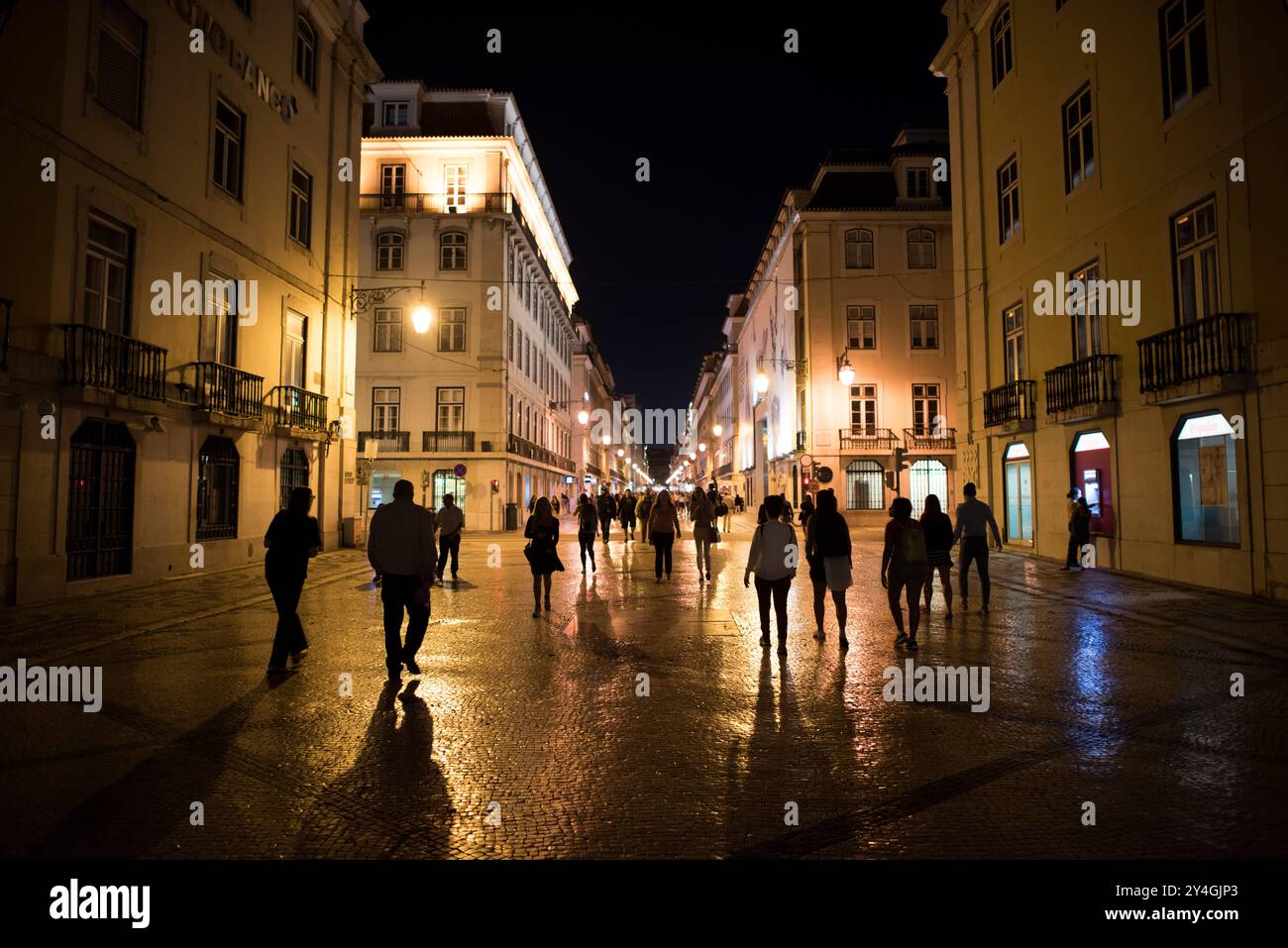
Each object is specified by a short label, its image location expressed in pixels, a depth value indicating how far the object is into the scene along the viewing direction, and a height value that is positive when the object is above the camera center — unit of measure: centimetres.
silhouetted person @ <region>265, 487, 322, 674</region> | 761 -60
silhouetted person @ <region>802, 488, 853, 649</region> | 887 -49
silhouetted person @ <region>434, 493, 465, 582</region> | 1486 -37
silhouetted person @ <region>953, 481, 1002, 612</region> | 1120 -40
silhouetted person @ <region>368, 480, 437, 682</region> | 732 -53
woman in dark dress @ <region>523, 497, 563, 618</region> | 1102 -52
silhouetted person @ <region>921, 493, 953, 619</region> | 1009 -42
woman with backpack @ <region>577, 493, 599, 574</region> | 1577 -35
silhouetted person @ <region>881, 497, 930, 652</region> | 864 -64
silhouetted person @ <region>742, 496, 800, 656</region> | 846 -64
